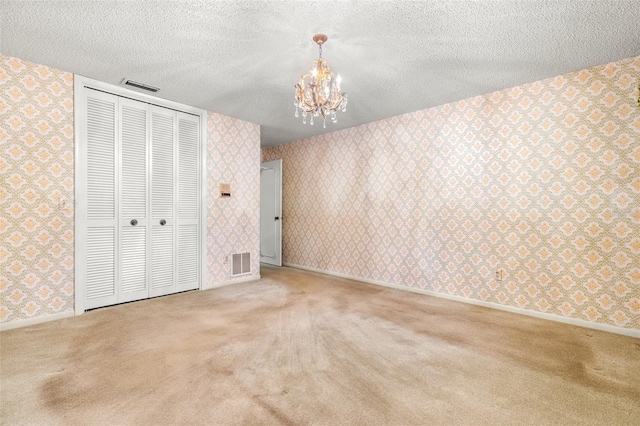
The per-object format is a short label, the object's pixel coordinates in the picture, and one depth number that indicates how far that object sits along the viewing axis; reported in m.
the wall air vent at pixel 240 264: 5.01
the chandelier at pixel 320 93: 2.68
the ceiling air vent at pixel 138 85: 3.59
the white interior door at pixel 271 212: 6.65
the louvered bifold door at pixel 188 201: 4.41
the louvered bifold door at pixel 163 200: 4.14
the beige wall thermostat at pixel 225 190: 4.86
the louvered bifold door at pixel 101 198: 3.58
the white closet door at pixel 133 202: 3.86
